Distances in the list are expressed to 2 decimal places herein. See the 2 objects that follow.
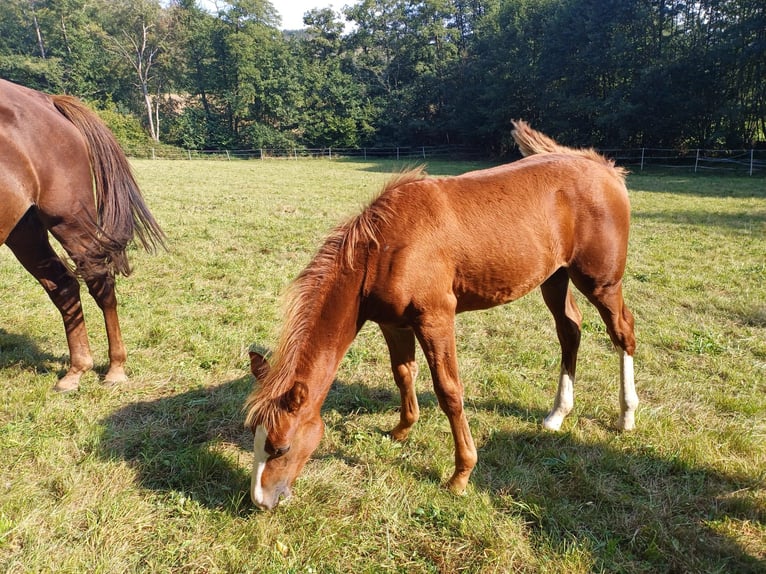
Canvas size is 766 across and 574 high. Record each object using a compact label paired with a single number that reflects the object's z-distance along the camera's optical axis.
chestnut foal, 2.25
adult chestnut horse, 3.23
